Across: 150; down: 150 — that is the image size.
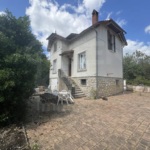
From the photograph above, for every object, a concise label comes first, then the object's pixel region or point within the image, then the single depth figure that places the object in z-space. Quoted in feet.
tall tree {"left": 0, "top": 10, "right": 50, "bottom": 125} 8.84
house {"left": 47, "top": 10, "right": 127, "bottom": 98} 25.49
